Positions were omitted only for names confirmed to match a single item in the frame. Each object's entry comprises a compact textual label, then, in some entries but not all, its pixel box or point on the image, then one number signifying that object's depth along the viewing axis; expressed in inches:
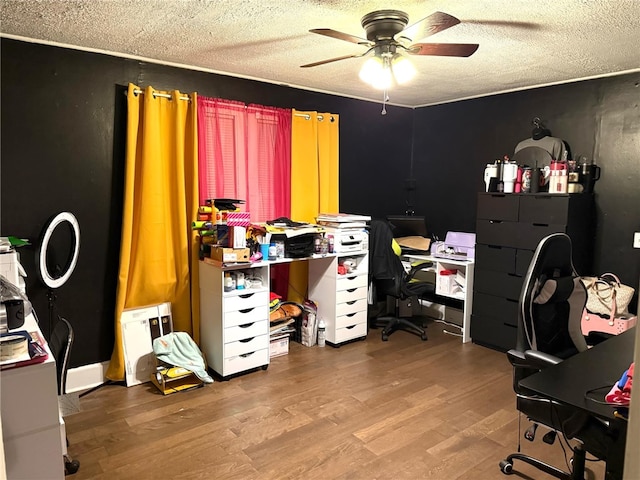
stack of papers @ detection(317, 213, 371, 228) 155.3
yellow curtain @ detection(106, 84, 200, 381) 126.6
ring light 112.4
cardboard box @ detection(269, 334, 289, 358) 147.6
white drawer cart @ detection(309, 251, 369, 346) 155.7
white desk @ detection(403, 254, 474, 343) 163.0
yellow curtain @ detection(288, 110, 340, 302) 161.2
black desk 58.6
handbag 133.2
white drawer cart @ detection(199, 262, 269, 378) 129.2
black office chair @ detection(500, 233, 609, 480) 74.9
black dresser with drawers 140.7
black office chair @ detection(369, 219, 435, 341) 161.8
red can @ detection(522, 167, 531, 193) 148.5
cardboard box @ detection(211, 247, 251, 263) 127.3
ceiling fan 88.2
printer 153.7
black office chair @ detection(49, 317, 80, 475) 82.7
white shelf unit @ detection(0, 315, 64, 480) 61.9
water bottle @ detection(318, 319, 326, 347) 159.2
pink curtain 140.9
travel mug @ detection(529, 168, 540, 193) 146.3
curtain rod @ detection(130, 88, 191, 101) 126.2
